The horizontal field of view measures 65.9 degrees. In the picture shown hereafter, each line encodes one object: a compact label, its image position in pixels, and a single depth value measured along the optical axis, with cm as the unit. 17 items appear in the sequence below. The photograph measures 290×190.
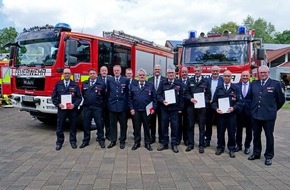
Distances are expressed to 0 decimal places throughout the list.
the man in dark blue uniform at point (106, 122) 538
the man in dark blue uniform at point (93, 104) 490
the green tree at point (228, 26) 4499
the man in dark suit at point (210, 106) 484
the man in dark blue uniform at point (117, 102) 491
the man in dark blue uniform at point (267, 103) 413
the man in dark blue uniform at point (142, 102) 480
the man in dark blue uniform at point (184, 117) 494
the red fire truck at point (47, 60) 573
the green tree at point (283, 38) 5216
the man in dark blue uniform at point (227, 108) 452
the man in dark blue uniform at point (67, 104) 486
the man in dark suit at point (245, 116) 464
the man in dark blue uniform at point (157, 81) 500
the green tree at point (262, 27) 5815
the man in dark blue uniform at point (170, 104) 473
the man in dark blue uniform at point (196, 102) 472
